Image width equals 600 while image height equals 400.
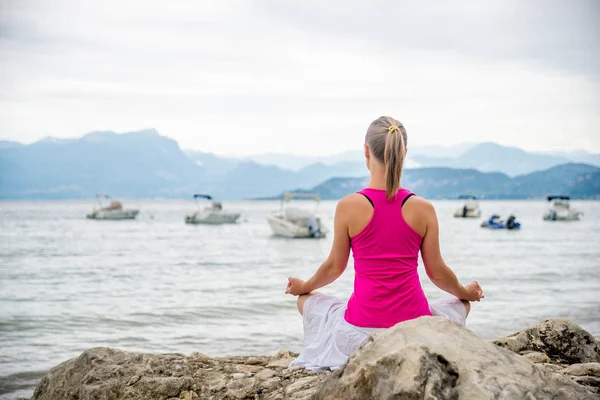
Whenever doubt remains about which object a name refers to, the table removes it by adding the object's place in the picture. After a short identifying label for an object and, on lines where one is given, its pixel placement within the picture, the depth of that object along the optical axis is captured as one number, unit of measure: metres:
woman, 3.69
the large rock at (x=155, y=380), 4.39
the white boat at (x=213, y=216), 65.00
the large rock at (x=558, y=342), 5.57
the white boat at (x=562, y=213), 75.31
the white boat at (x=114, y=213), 79.50
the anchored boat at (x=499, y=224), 56.41
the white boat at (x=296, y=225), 43.56
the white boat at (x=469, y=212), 88.62
